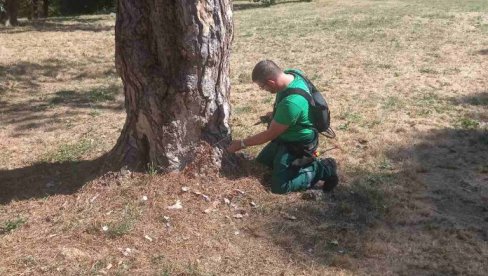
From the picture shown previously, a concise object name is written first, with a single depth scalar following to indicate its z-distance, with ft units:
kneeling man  13.78
